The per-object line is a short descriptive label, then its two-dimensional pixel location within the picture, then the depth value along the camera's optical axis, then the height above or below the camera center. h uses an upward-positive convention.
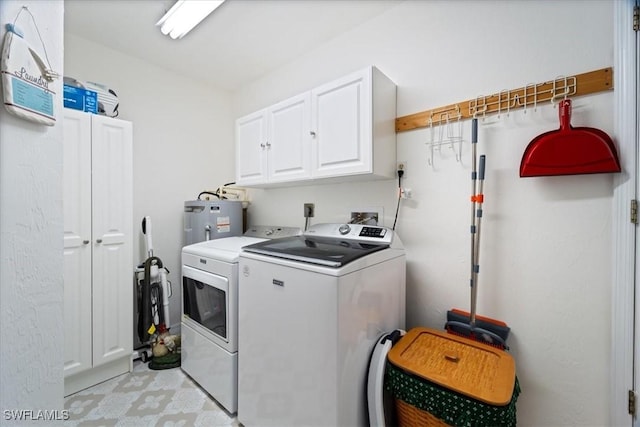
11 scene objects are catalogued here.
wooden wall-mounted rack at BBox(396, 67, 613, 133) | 1.20 +0.61
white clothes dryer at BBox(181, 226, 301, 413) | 1.69 -0.78
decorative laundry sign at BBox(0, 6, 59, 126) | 0.65 +0.35
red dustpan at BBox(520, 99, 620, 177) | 1.12 +0.28
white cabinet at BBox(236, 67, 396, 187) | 1.61 +0.56
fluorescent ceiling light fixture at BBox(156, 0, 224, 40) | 1.64 +1.34
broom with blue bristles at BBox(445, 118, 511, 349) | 1.40 -0.40
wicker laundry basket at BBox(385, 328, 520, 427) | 0.98 -0.72
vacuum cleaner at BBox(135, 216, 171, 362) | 2.25 -0.77
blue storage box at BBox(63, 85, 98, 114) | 1.84 +0.82
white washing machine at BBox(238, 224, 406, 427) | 1.20 -0.59
